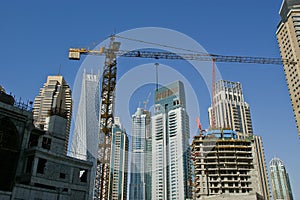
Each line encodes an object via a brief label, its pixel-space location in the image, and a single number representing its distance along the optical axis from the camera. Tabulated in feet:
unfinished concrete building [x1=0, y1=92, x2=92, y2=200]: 150.71
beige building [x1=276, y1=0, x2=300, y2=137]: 422.41
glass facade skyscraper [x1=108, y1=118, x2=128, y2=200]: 635.66
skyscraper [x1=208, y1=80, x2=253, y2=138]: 610.15
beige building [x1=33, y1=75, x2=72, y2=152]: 500.74
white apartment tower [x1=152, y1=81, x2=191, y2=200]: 610.65
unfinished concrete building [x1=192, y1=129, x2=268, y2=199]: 367.86
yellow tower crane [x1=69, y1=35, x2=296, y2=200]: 226.58
